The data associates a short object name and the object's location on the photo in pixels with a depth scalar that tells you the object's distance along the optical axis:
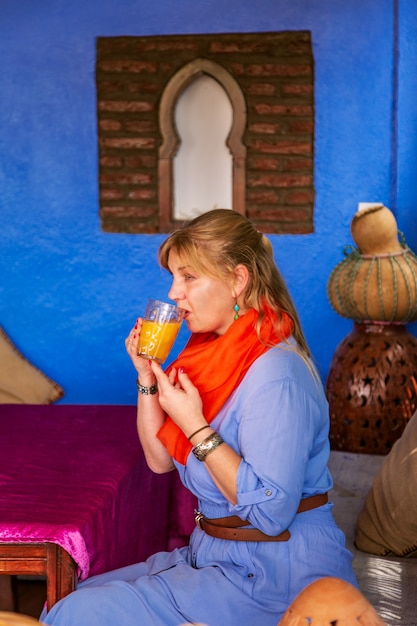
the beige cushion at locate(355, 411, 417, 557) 2.23
